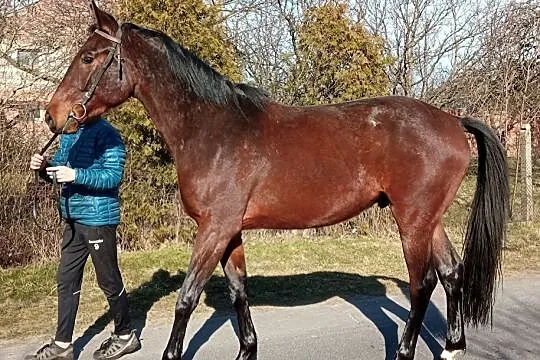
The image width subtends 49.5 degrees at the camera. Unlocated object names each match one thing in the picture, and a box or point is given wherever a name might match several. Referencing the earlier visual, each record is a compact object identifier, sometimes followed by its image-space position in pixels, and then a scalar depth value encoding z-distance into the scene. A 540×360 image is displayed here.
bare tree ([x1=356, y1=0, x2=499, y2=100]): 18.44
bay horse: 3.50
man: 4.01
